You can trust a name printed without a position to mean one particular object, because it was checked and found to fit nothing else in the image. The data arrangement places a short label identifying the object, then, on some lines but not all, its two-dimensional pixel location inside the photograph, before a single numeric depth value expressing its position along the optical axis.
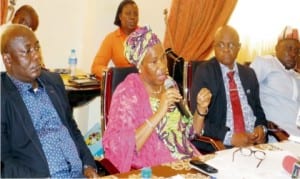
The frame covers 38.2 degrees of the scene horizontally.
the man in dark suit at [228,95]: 2.63
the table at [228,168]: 1.63
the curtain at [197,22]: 4.27
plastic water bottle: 4.08
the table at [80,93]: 3.40
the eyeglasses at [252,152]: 1.85
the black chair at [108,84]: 2.36
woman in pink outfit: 2.05
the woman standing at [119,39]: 3.92
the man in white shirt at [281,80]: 3.03
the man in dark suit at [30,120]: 1.79
